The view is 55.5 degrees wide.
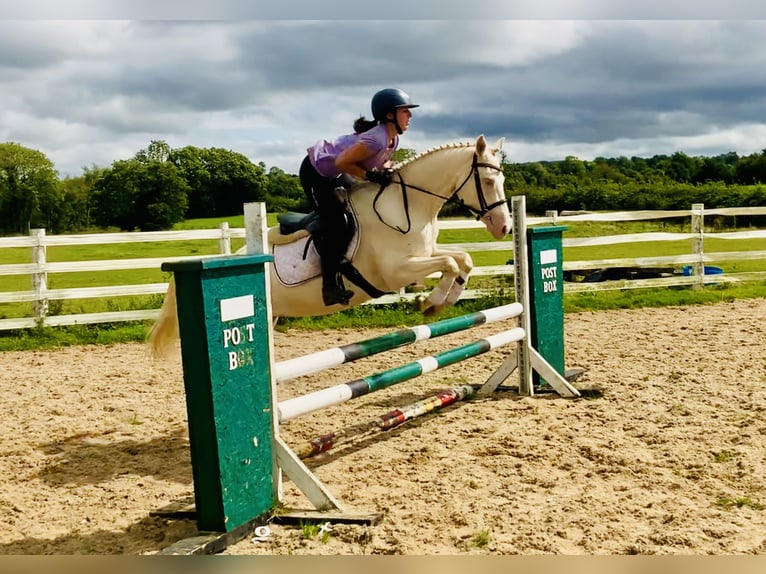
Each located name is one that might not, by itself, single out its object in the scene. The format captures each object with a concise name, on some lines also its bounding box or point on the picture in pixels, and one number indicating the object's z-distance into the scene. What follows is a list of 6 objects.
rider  3.87
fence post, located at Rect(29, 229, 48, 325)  8.16
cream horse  4.04
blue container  10.94
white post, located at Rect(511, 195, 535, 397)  4.95
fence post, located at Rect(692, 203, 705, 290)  10.33
